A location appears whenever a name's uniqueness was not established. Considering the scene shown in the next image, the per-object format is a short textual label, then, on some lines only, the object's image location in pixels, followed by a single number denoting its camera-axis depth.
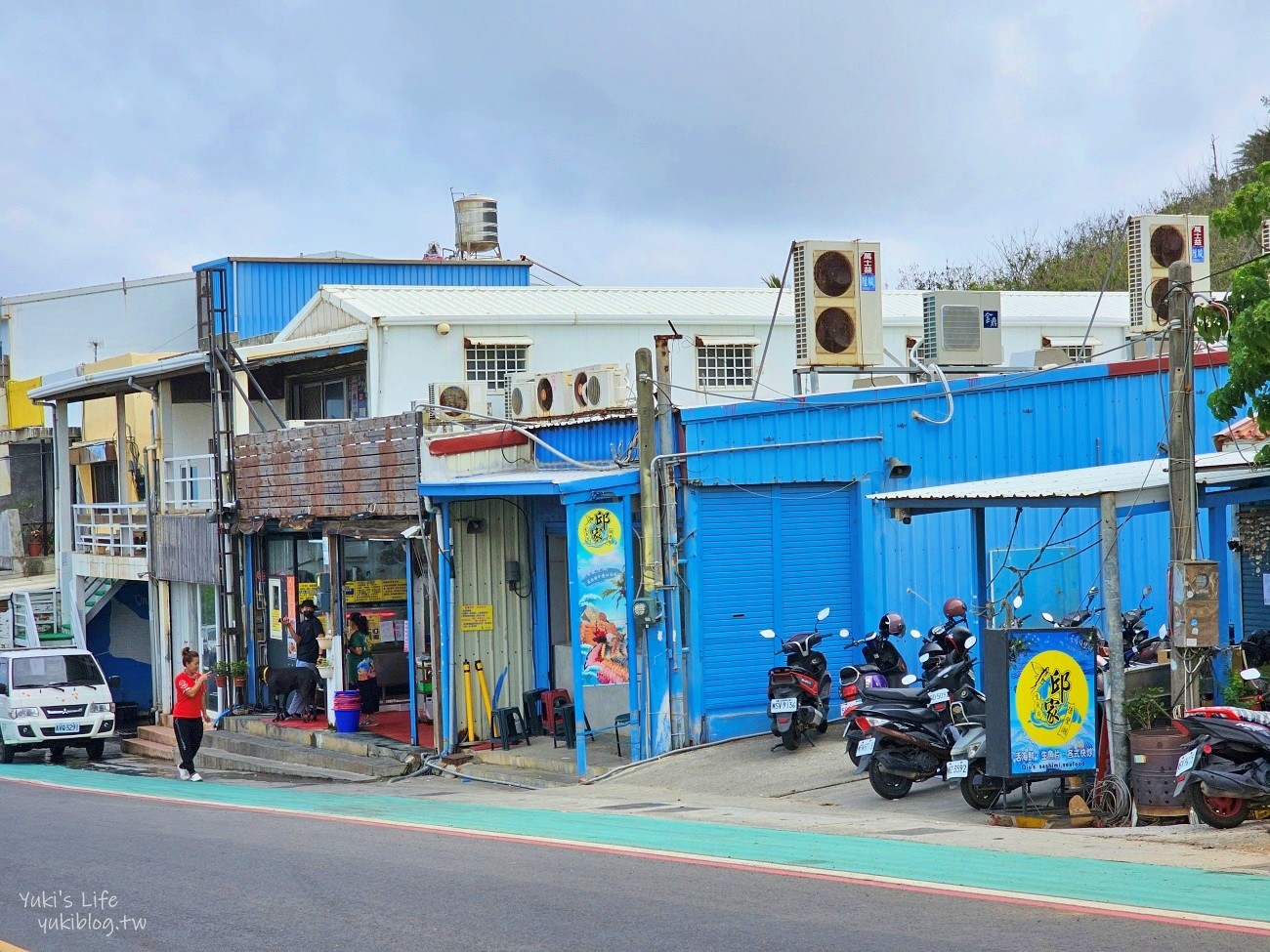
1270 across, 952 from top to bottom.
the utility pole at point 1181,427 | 12.30
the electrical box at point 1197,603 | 11.92
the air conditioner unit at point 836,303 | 17.42
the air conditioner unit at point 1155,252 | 18.59
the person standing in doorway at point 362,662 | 22.93
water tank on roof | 34.06
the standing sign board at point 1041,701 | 12.19
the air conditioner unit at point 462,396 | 21.25
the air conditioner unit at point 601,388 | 18.61
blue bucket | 21.72
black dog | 23.70
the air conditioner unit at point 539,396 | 19.58
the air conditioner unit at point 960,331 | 18.47
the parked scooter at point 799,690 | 15.80
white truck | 25.17
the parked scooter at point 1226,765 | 10.82
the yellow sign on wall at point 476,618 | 19.31
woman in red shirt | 19.70
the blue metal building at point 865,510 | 16.84
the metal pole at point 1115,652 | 12.12
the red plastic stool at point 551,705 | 19.25
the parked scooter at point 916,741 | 13.48
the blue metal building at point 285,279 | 31.73
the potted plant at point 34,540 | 40.97
